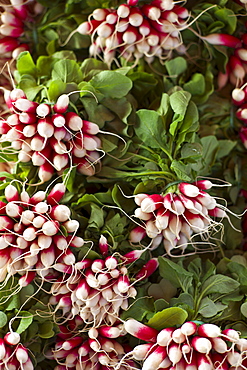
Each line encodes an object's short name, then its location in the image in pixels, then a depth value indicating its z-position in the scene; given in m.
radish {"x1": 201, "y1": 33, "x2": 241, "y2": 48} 1.44
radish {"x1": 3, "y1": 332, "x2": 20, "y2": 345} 1.30
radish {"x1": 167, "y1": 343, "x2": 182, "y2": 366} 1.27
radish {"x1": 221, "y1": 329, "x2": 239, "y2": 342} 1.27
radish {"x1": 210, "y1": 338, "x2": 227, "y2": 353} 1.27
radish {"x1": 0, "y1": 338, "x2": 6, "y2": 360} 1.29
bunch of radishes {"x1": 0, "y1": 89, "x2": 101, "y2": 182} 1.33
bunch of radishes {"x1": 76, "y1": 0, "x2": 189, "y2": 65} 1.40
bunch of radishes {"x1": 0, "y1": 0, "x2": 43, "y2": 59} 1.45
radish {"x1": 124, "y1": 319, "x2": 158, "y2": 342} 1.29
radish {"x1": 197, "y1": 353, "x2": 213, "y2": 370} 1.26
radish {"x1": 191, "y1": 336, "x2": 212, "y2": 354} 1.26
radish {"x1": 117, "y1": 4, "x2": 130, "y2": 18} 1.39
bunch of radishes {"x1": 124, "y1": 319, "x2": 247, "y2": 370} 1.27
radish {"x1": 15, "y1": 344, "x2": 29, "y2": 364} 1.30
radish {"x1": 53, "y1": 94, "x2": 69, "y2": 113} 1.33
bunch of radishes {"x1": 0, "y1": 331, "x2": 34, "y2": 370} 1.29
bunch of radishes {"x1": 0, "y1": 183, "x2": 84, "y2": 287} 1.30
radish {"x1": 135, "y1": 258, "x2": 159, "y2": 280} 1.35
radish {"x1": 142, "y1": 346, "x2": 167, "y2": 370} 1.28
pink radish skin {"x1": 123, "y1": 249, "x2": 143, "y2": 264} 1.33
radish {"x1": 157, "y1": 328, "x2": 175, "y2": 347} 1.28
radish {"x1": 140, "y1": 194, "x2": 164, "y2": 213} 1.31
